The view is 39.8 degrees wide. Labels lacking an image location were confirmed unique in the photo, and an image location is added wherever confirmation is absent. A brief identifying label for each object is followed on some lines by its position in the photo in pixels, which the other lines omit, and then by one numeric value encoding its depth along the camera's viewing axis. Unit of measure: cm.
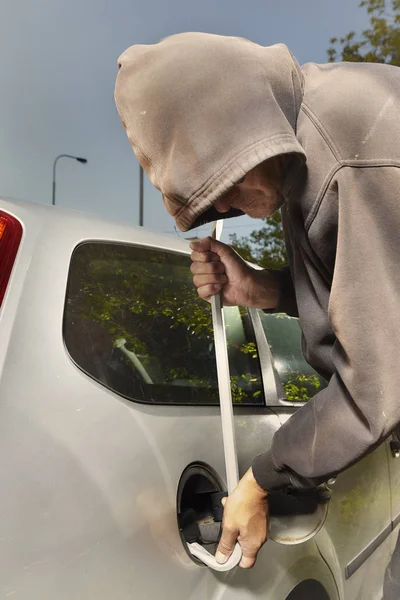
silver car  106
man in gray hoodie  96
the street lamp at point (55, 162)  1725
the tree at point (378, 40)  648
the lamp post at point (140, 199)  1036
